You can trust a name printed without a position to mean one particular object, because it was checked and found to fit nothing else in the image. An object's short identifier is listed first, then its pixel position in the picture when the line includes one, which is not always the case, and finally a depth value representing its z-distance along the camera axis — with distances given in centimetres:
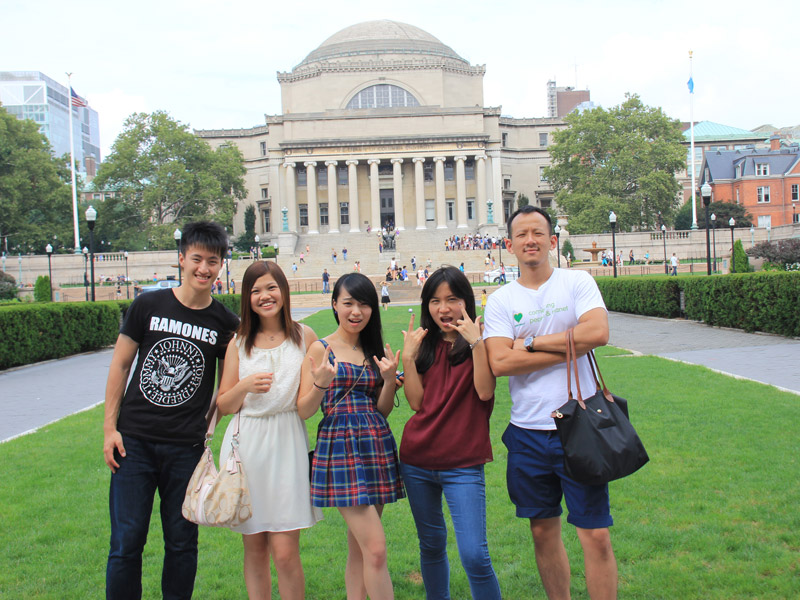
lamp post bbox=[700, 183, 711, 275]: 2833
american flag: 5214
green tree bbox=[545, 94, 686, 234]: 6388
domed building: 7350
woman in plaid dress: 387
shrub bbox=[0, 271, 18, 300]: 4403
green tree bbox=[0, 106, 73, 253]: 5916
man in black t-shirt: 403
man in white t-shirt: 372
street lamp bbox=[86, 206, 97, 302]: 2698
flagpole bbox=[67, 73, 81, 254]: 5434
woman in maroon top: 389
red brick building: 6988
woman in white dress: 399
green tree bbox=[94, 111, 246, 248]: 6200
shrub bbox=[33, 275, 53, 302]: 3912
